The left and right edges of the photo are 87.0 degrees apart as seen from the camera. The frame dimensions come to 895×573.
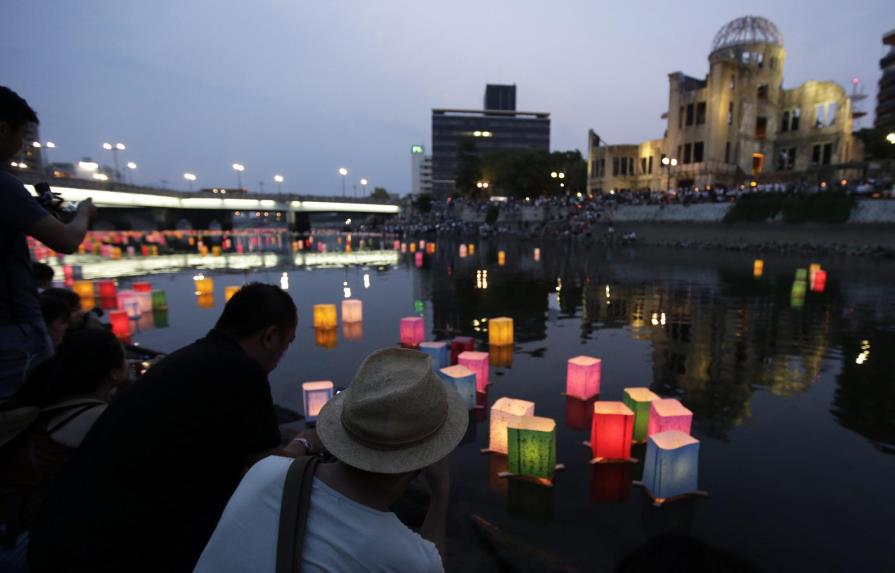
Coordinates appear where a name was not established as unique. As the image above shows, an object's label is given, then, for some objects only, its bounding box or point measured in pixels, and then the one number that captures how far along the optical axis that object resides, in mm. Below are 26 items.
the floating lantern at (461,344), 7711
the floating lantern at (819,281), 15717
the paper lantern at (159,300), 12352
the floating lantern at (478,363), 6848
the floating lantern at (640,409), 5465
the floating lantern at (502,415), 5141
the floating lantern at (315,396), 5898
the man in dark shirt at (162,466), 1780
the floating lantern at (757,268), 19531
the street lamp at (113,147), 46475
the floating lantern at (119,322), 9633
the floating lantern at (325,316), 10586
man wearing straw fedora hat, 1311
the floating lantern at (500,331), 9234
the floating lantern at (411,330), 9383
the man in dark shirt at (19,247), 2785
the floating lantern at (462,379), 6051
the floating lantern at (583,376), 6598
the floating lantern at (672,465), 4258
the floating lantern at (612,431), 4934
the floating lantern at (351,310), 11245
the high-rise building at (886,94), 50938
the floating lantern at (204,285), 14758
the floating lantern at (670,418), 4867
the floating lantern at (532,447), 4609
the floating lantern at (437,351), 7391
